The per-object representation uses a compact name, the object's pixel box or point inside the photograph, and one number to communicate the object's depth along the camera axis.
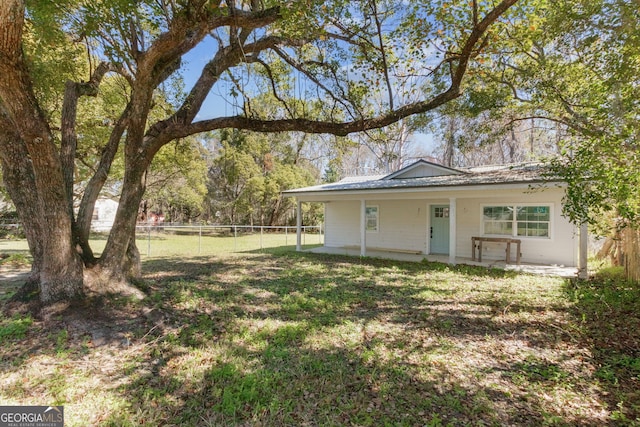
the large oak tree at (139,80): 3.99
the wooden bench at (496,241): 9.61
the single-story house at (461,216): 9.34
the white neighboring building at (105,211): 30.22
